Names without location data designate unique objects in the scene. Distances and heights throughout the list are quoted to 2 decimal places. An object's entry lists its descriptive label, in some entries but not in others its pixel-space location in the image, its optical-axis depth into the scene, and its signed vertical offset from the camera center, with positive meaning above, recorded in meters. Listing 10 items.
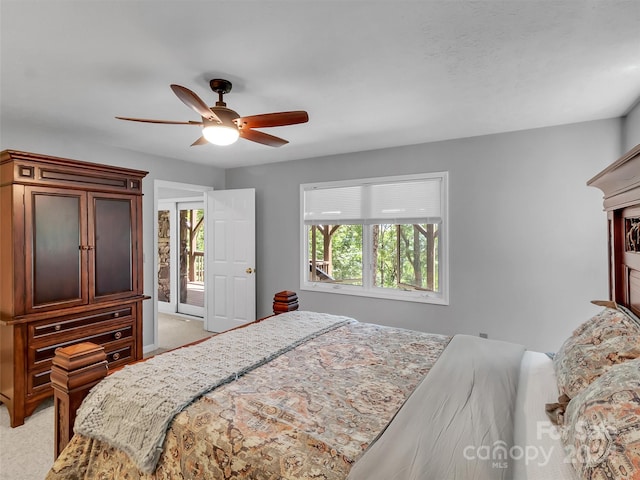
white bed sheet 0.99 -0.71
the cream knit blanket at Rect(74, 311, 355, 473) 1.31 -0.67
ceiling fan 2.03 +0.76
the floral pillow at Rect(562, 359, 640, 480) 0.79 -0.52
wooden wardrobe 2.50 -0.23
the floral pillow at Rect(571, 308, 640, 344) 1.42 -0.43
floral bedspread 1.08 -0.70
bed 0.99 -0.69
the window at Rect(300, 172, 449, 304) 3.68 +0.00
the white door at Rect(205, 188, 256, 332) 4.64 -0.30
